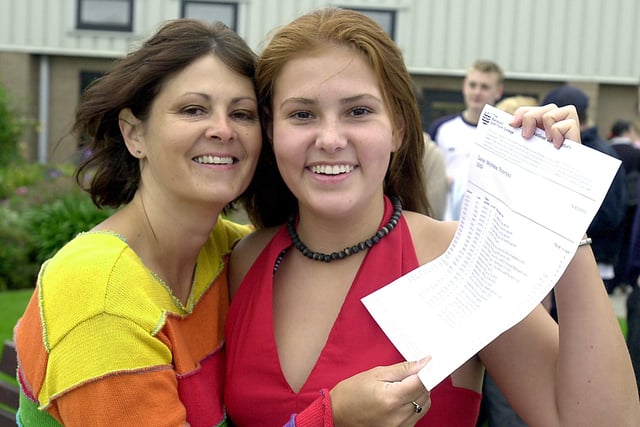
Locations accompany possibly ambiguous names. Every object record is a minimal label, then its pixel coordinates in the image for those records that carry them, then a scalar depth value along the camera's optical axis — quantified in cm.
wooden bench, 301
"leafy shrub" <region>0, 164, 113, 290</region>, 782
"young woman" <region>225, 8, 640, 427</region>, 169
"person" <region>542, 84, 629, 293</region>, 460
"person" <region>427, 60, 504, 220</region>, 529
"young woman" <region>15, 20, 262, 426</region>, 179
